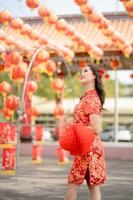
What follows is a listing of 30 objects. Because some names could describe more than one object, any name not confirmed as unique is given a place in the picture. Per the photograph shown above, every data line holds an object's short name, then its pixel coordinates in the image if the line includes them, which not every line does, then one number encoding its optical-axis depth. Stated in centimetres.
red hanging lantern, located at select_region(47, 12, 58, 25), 1330
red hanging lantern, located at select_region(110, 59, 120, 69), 1933
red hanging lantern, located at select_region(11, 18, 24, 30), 1402
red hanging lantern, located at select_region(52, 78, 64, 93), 1526
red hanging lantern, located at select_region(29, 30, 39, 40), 1498
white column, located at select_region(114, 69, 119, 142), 2281
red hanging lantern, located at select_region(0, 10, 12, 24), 1330
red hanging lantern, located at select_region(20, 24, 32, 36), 1445
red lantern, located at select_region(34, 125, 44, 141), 1652
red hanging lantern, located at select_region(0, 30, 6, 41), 1452
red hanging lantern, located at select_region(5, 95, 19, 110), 1354
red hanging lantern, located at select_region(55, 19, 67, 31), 1409
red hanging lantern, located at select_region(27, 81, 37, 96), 1489
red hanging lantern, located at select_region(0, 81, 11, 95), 1418
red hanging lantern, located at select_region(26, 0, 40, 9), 1189
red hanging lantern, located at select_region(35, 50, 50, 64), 1427
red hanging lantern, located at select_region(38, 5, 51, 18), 1282
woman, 561
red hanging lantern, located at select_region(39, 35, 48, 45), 1543
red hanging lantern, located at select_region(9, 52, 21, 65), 1394
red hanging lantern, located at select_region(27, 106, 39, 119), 1580
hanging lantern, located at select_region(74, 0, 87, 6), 1144
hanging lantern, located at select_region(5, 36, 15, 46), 1504
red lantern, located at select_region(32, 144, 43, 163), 1647
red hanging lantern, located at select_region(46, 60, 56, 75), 1495
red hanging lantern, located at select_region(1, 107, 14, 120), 1413
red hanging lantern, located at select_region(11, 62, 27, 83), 1328
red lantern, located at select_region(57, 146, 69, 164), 1592
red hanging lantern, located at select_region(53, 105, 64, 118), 1570
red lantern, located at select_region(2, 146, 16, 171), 1089
